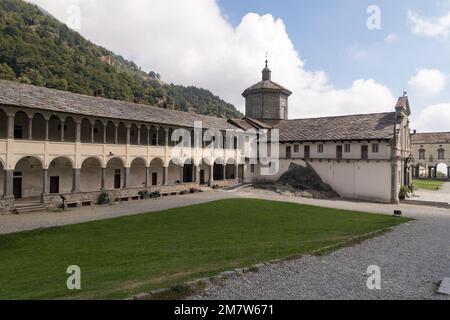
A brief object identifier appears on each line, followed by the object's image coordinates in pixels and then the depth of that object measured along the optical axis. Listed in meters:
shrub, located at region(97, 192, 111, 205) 26.30
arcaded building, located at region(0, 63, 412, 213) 23.73
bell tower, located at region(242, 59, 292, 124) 48.50
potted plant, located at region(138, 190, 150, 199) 29.52
